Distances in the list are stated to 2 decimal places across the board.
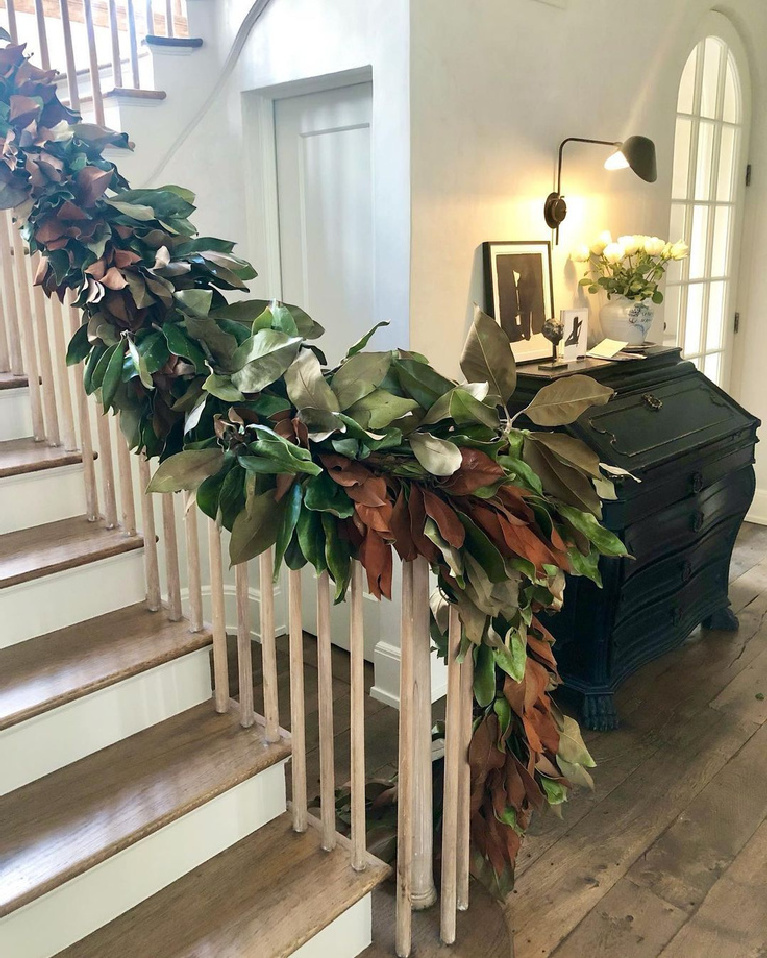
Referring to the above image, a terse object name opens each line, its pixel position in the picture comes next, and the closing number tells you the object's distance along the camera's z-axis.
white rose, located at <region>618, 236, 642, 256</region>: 2.92
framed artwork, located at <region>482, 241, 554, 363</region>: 2.66
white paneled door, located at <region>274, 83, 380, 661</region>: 2.72
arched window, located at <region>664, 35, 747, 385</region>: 3.76
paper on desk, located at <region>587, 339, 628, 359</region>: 2.88
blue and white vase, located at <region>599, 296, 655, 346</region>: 3.04
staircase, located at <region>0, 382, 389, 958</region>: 1.43
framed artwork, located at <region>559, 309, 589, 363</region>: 2.83
